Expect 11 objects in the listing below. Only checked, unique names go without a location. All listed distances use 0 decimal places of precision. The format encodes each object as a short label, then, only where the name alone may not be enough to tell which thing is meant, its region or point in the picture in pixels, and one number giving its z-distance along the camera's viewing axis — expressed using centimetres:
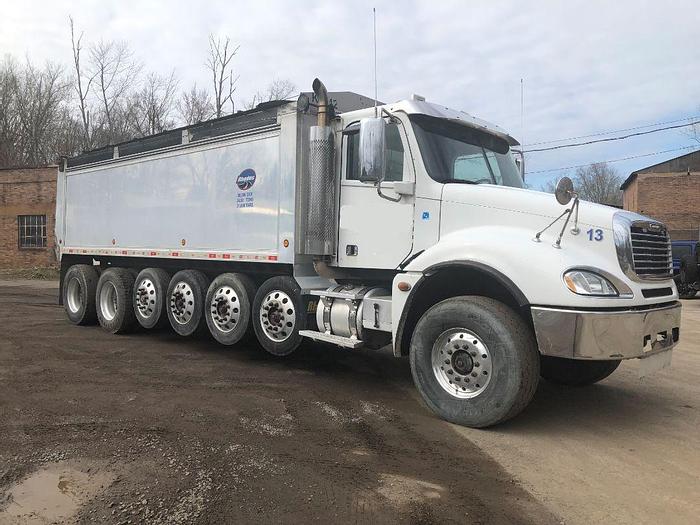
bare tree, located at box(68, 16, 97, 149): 3616
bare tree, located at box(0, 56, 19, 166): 3619
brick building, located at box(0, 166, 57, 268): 2523
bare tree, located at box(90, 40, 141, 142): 3681
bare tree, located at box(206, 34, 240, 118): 3503
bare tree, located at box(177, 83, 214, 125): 3581
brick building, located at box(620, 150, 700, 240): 3441
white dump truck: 446
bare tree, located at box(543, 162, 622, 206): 6450
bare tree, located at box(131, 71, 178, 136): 3719
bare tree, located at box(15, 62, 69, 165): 3669
